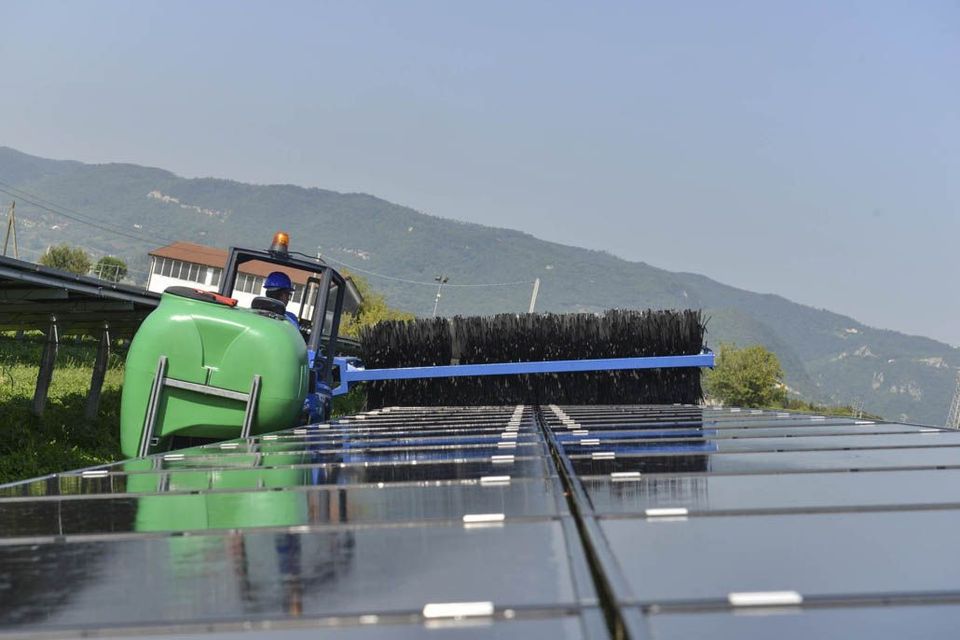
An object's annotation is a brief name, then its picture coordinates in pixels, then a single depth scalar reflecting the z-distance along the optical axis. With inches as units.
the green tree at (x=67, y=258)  4697.3
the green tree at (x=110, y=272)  4324.8
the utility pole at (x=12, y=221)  2202.9
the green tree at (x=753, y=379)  5452.8
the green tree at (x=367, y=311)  3211.1
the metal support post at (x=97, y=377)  908.1
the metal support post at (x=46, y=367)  801.6
